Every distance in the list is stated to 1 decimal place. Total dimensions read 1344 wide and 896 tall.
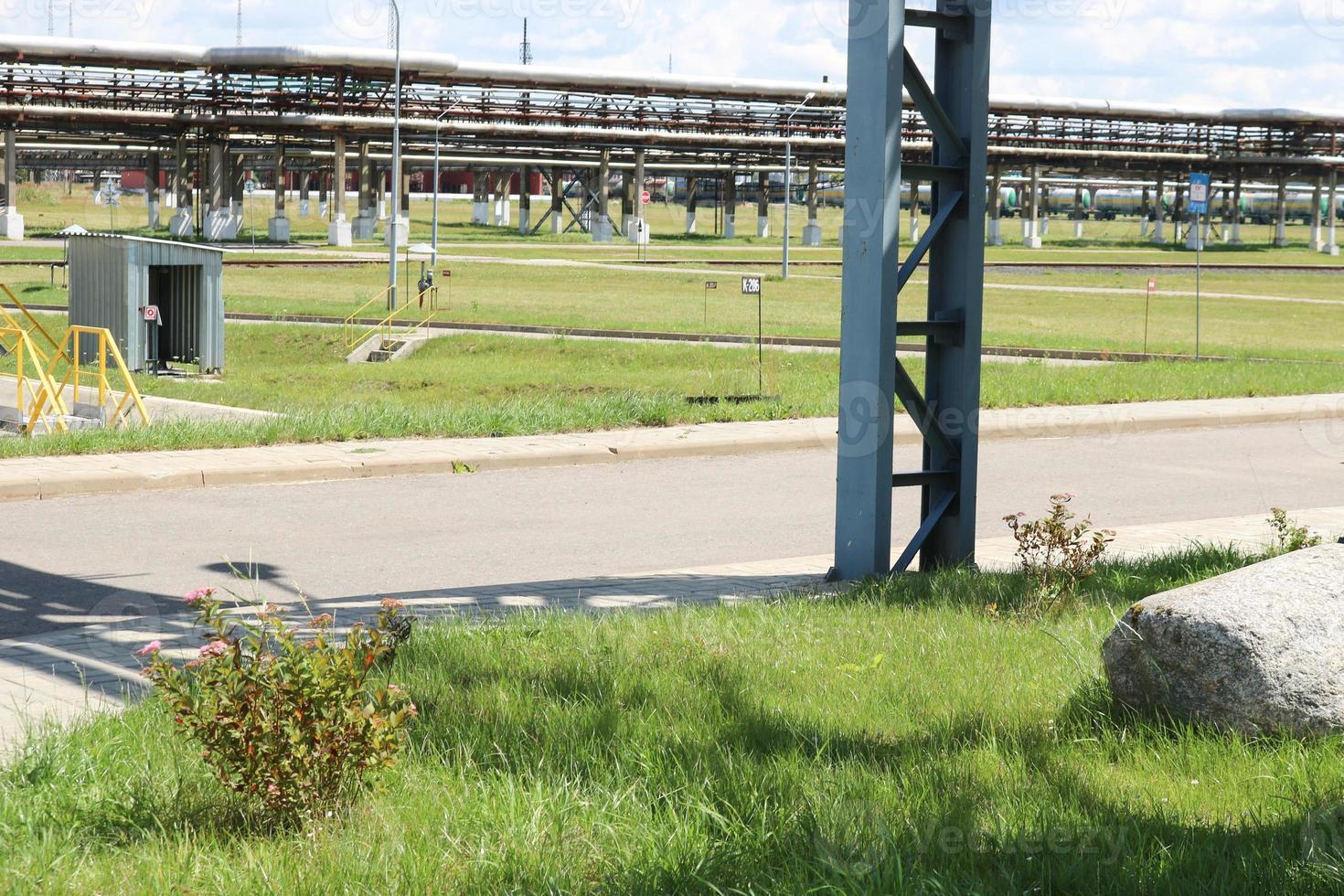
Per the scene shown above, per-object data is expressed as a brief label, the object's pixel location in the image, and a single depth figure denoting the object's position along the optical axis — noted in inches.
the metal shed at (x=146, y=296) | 1017.5
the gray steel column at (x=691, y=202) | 3922.2
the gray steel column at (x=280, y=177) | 2778.1
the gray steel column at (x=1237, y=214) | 3989.7
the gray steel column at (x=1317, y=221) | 3755.4
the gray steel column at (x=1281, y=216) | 3897.6
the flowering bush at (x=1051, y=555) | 281.3
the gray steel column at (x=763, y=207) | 3683.6
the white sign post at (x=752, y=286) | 811.4
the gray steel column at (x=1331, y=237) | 3558.1
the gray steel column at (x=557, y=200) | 3769.7
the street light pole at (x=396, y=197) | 1436.1
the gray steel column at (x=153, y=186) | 3432.6
